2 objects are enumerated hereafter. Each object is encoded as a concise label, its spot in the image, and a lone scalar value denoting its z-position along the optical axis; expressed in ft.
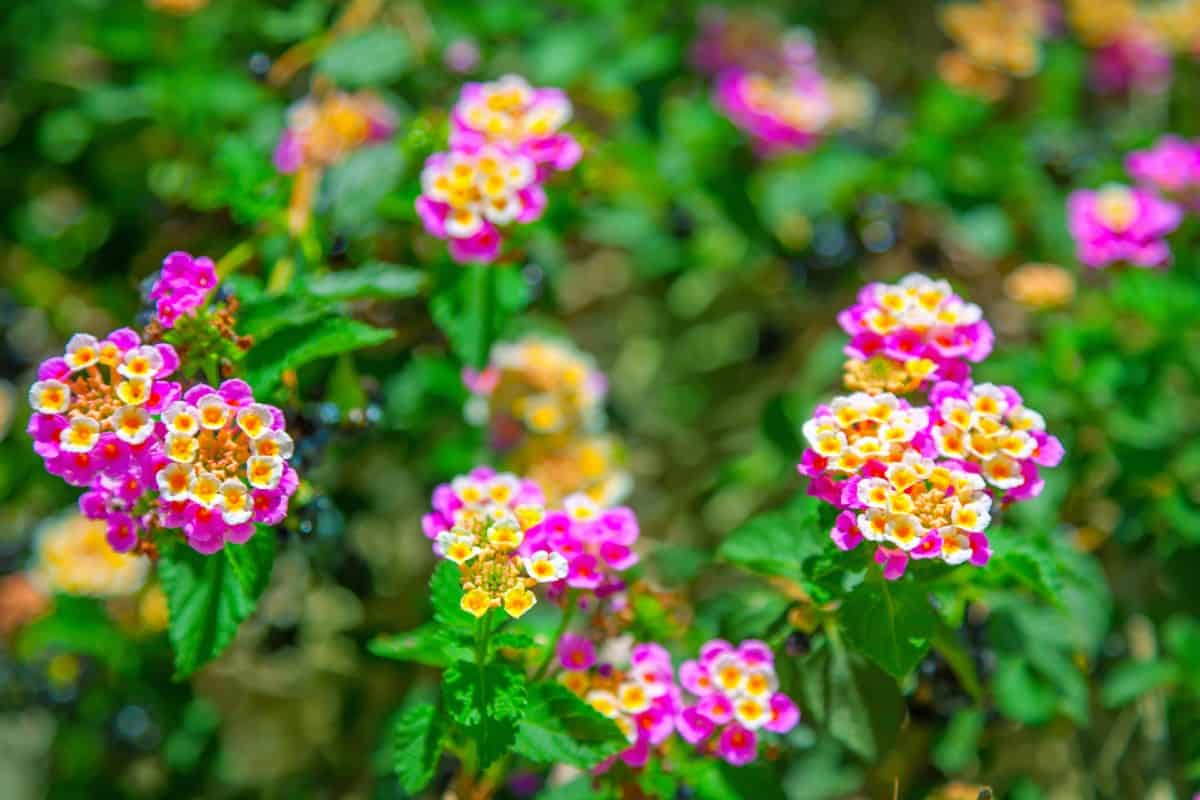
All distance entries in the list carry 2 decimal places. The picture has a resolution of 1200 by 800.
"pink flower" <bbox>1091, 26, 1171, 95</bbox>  3.23
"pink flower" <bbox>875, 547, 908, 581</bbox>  2.07
